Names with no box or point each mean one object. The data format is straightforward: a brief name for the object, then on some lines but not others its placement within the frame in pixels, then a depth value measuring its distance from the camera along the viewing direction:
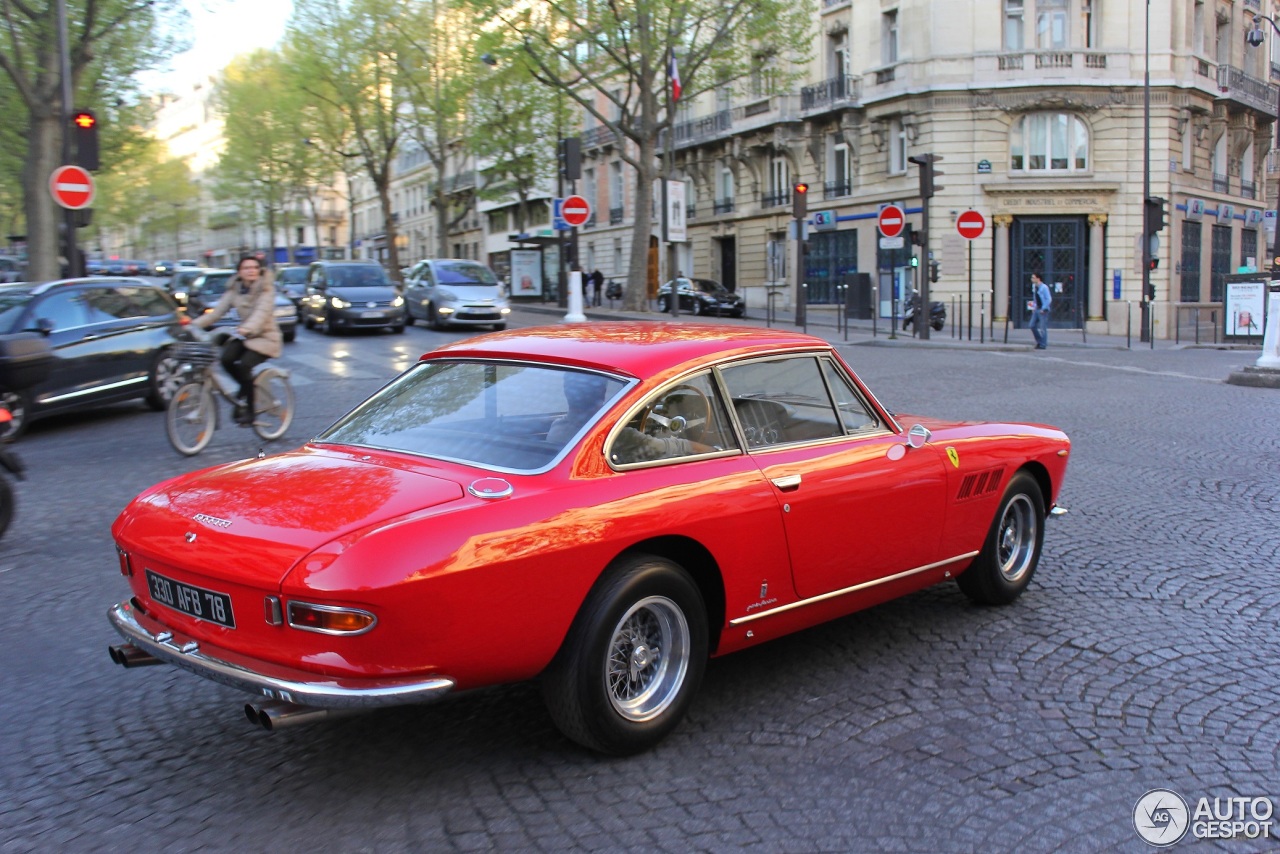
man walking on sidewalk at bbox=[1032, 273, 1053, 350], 25.88
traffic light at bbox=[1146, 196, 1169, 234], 28.15
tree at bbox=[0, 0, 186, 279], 22.30
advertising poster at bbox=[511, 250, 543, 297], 44.84
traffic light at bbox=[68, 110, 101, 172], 17.67
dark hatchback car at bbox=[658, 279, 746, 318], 39.47
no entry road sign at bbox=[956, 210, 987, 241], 24.75
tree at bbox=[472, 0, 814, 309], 32.97
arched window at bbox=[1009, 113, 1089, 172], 36.84
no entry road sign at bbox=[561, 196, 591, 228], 24.97
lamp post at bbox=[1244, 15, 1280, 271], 28.91
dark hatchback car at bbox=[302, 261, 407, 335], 23.88
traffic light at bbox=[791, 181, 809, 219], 29.92
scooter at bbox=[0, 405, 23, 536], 6.74
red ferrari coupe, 3.15
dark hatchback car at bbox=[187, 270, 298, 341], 23.66
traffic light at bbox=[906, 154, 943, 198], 26.59
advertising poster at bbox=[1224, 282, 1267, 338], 27.03
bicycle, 9.87
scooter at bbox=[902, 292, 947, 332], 33.58
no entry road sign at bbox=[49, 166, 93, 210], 16.48
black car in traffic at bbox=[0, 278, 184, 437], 11.39
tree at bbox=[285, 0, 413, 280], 47.28
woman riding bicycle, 10.11
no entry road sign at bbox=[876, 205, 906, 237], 25.36
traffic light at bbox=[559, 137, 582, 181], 25.41
